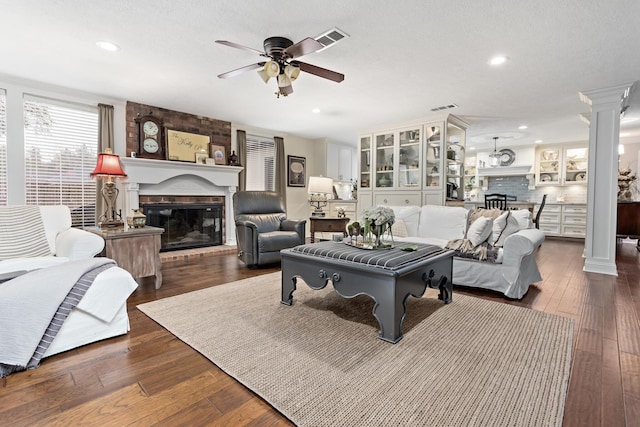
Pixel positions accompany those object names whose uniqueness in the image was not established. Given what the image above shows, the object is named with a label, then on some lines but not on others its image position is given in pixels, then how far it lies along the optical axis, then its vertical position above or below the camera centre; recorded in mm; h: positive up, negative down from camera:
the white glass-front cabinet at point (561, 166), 7496 +983
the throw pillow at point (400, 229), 4094 -332
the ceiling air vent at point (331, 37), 2576 +1412
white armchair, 2410 -336
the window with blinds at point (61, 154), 4020 +611
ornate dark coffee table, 1995 -503
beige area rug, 1371 -889
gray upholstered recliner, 4059 -361
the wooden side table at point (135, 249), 2969 -476
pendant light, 7555 +1156
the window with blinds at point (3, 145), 3775 +651
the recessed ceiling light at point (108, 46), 2804 +1403
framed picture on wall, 6891 +701
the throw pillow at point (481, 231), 3219 -269
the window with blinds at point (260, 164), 6258 +785
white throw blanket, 1655 -605
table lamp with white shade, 5641 +317
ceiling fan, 2613 +1169
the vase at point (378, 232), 2559 -234
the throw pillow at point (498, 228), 3334 -245
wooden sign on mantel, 5039 +932
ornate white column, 3895 +329
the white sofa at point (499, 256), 2893 -482
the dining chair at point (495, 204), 6296 +30
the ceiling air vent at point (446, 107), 4613 +1458
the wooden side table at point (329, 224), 5707 -385
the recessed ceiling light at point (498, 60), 3035 +1432
